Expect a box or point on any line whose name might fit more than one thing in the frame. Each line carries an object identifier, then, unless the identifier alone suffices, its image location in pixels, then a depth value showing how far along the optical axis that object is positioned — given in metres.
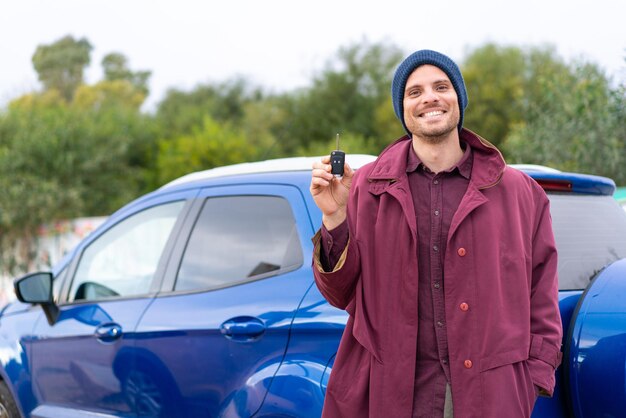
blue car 2.70
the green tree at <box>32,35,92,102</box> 64.62
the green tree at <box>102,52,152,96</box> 71.94
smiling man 2.26
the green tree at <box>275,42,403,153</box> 38.97
